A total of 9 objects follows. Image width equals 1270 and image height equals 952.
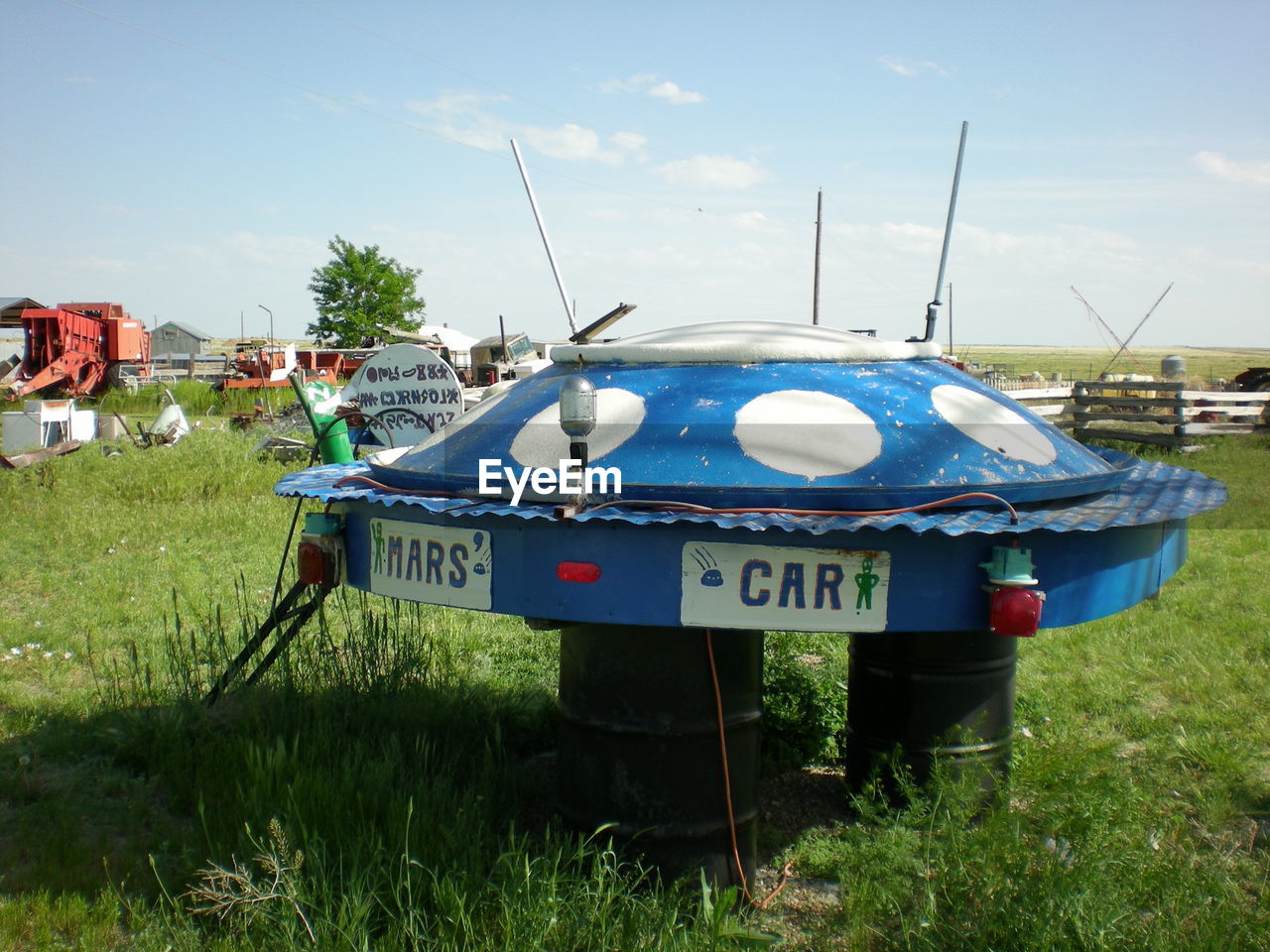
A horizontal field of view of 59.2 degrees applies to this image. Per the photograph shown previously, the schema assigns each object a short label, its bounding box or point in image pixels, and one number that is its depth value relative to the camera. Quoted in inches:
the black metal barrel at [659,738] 125.9
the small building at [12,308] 1502.2
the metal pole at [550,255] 172.9
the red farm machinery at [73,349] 1023.0
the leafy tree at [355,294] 1801.2
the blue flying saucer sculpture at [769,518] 108.0
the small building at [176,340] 3213.6
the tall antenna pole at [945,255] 163.2
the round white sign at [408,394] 214.4
